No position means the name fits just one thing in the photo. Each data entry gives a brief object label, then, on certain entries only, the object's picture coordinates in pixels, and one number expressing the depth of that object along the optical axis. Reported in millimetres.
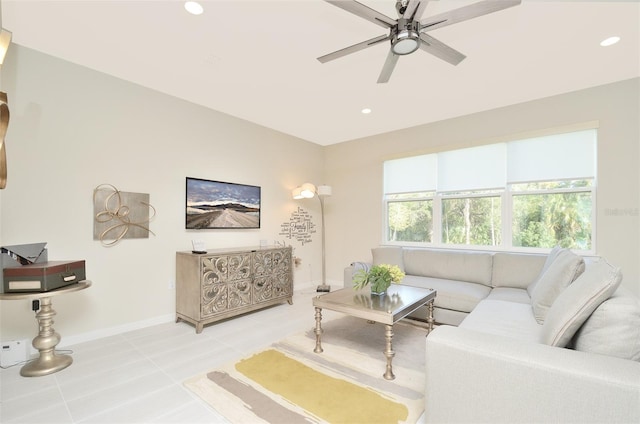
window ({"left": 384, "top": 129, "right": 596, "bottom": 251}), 3328
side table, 2186
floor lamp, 4637
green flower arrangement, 2619
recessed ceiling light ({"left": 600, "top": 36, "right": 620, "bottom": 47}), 2336
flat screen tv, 3592
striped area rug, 1731
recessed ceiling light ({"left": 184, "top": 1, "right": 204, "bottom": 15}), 1941
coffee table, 2127
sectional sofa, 1077
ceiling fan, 1616
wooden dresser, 3115
